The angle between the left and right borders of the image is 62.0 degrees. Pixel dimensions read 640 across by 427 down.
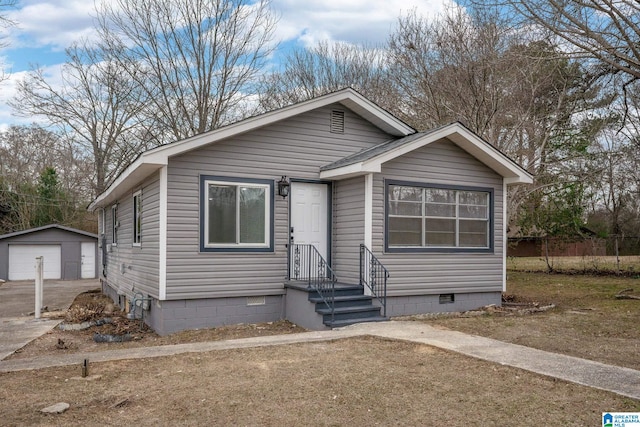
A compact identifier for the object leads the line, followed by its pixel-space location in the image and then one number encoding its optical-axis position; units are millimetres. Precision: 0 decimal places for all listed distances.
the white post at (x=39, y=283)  11812
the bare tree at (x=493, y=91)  16609
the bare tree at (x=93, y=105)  24172
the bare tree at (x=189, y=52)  21375
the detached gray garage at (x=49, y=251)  26125
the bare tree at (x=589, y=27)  10916
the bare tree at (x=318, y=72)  24719
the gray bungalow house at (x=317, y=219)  9234
